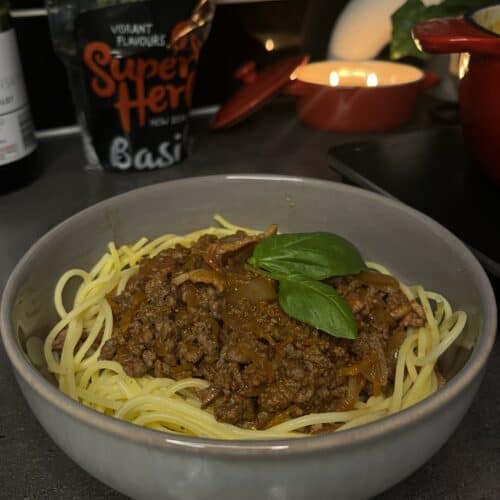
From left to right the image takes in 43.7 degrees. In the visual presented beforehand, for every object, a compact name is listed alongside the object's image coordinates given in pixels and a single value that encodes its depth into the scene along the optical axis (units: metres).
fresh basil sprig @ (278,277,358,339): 0.25
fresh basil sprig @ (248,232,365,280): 0.27
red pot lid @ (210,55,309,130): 0.51
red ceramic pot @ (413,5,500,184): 0.32
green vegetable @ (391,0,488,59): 0.47
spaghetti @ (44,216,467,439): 0.24
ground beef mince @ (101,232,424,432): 0.25
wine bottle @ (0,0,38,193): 0.41
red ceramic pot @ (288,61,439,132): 0.53
